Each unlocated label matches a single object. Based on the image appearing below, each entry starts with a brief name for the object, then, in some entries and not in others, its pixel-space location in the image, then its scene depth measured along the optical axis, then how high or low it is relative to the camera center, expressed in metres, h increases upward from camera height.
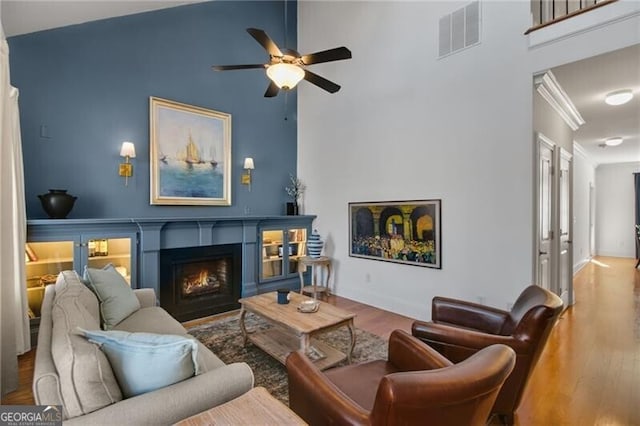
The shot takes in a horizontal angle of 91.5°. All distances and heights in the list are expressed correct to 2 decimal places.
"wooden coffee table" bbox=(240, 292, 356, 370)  2.46 -0.91
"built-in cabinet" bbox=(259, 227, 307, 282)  4.84 -0.63
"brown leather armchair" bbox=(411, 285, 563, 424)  1.82 -0.78
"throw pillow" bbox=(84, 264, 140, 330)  2.31 -0.65
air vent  3.38 +2.04
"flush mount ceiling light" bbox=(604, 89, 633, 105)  3.41 +1.27
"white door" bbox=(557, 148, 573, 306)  4.03 -0.28
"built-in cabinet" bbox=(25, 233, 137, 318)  3.12 -0.46
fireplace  3.85 -0.90
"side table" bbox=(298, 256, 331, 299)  4.77 -0.99
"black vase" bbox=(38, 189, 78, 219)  3.12 +0.10
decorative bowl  2.71 -0.84
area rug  2.51 -1.34
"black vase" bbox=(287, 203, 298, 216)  5.34 +0.05
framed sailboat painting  4.08 +0.81
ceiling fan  2.50 +1.26
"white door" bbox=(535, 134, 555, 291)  3.22 -0.03
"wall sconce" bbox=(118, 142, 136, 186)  3.74 +0.67
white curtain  2.26 -0.17
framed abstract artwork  3.73 -0.27
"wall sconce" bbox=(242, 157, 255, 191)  4.88 +0.69
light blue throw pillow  1.24 -0.59
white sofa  1.10 -0.68
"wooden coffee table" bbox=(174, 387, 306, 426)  1.04 -0.70
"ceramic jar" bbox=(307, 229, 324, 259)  4.97 -0.54
